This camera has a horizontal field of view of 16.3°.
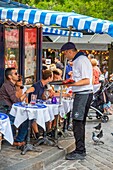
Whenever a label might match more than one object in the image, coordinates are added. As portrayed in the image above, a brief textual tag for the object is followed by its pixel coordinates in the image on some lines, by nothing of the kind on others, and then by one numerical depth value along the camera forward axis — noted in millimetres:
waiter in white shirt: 6973
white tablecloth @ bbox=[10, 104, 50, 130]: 7039
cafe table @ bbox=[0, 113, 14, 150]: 5752
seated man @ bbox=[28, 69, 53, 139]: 7781
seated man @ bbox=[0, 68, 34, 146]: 7465
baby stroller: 11222
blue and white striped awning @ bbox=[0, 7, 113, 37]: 6715
